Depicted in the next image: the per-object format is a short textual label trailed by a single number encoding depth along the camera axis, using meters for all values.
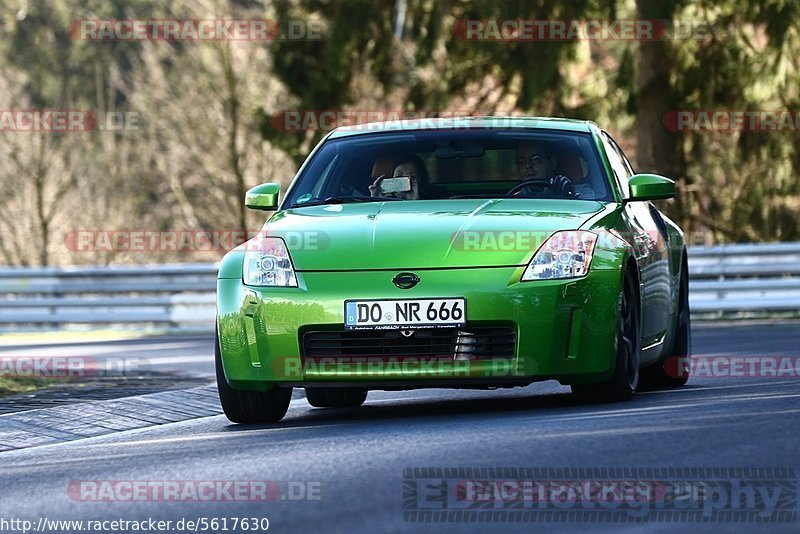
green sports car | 17.08
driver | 19.66
